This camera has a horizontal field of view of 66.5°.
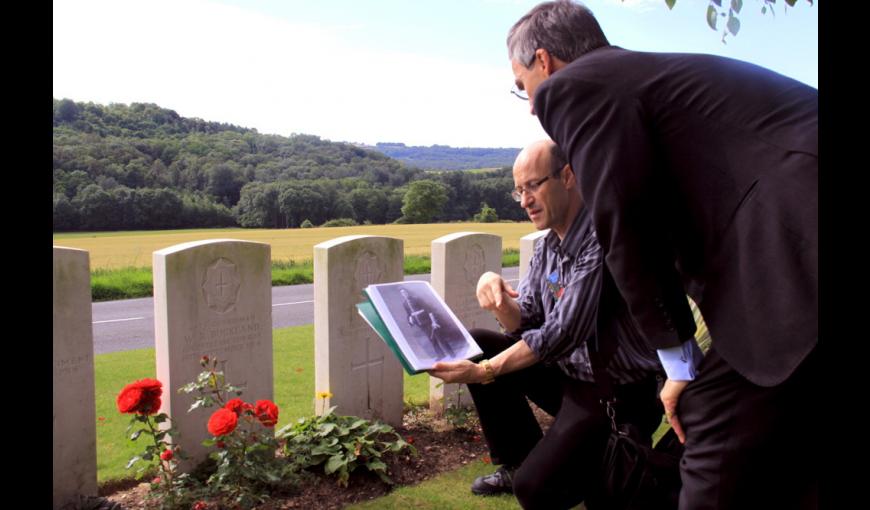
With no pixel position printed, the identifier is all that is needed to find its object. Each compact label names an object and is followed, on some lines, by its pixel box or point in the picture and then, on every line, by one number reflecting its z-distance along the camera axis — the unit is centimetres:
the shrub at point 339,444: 390
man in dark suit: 152
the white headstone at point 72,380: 346
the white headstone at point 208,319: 375
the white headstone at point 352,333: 447
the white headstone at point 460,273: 516
